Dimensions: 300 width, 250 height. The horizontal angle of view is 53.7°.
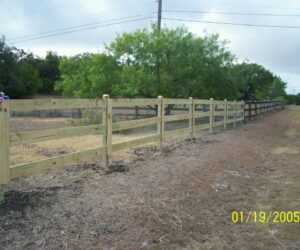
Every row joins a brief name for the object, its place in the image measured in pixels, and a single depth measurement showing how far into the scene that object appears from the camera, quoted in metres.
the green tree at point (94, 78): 13.48
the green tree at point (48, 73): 42.77
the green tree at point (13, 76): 31.64
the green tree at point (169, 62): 13.60
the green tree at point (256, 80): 40.93
